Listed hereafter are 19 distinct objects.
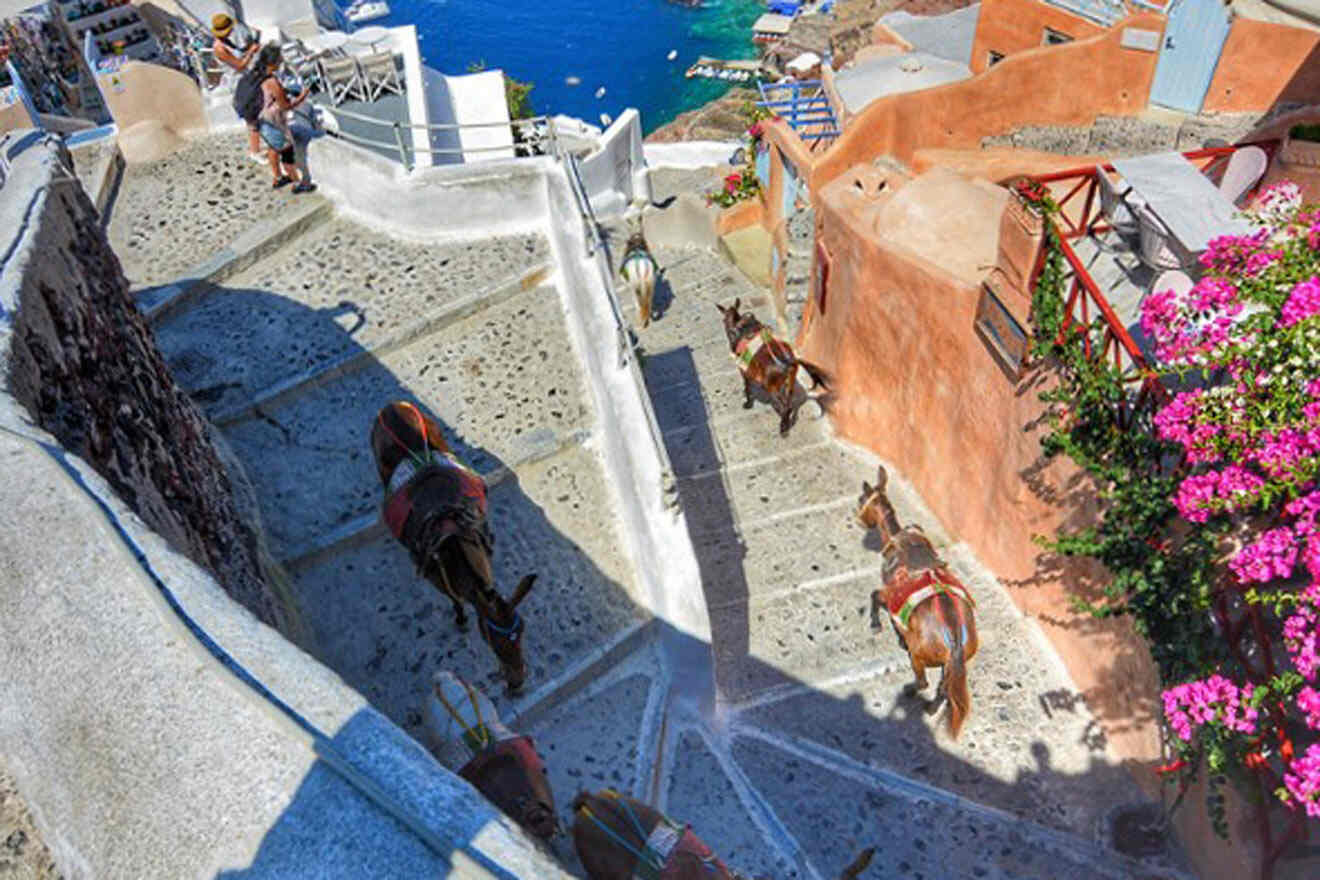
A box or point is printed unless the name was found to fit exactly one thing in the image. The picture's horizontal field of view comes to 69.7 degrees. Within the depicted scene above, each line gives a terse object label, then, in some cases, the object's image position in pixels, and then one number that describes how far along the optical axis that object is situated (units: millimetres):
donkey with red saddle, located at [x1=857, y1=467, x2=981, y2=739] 8312
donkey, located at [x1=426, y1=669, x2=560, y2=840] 5973
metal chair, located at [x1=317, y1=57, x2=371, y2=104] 14750
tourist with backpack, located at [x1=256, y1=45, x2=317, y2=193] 11055
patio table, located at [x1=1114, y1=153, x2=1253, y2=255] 7766
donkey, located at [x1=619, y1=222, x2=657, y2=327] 14969
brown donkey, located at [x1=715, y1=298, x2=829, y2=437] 12384
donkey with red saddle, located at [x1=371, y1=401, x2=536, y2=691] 6956
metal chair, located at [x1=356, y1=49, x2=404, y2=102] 15062
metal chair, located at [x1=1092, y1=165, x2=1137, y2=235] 8820
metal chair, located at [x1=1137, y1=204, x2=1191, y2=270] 8242
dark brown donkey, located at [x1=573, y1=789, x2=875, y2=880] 5723
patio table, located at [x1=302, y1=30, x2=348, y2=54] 15477
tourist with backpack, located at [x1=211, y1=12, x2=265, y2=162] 11344
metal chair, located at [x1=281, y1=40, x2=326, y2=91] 14453
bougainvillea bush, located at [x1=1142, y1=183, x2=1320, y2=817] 5102
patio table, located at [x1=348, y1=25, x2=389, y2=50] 15703
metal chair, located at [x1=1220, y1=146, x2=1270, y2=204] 9484
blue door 14203
